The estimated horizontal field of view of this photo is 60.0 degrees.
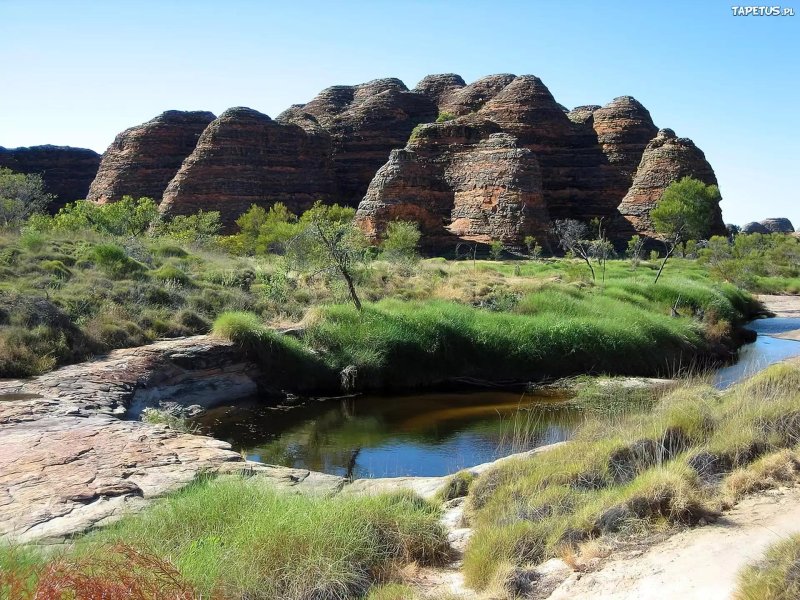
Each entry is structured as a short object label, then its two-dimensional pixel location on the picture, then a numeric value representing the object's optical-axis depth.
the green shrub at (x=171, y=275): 19.25
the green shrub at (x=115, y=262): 18.91
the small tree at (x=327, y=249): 18.94
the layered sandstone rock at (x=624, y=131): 65.06
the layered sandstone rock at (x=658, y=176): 58.94
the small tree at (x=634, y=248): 44.61
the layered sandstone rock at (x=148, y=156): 67.50
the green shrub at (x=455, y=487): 7.33
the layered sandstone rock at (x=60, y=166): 74.06
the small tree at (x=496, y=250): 46.62
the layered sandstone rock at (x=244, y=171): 60.38
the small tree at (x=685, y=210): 53.53
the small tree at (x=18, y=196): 31.56
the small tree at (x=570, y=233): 45.23
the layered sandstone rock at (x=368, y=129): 69.81
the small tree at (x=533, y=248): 45.31
